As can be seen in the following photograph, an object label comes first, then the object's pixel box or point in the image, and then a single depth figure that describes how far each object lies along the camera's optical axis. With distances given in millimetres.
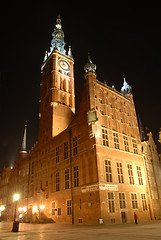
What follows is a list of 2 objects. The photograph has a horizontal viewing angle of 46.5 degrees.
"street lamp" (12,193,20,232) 17766
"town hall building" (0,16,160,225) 26969
